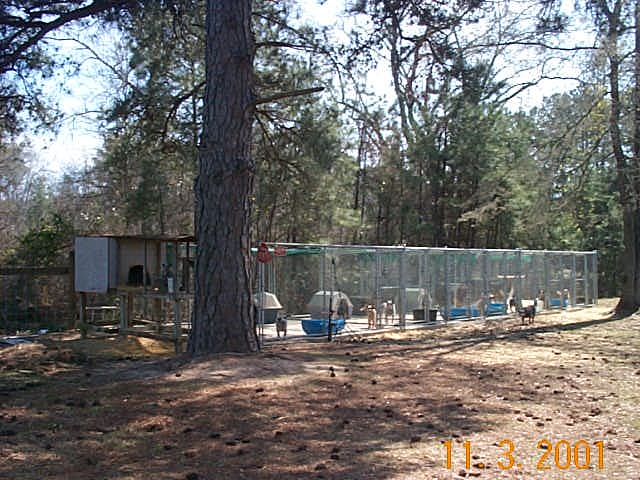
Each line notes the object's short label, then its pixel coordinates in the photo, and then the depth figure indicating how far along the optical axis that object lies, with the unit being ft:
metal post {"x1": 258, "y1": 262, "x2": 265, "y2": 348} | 42.75
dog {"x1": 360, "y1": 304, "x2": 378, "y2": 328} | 52.70
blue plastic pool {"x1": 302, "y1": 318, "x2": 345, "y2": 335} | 47.96
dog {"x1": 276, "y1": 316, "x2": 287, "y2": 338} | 45.37
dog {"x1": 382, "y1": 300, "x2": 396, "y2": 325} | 54.65
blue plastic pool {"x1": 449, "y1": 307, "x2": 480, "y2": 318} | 61.82
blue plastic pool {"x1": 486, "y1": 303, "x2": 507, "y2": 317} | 66.87
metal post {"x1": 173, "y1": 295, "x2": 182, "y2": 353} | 39.88
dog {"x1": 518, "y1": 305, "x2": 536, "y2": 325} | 60.75
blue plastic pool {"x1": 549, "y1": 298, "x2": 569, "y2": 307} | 76.65
